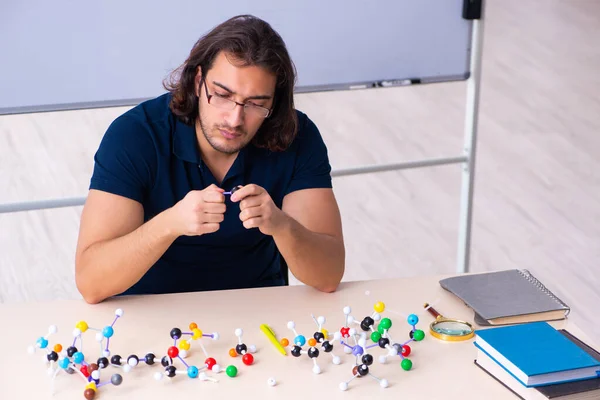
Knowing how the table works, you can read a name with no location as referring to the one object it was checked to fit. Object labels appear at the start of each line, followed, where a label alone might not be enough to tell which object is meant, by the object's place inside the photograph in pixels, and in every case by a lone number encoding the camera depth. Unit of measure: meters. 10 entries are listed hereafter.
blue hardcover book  2.39
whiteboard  3.26
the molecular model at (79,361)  2.42
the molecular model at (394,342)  2.50
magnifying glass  2.57
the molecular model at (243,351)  2.48
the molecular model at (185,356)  2.44
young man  2.69
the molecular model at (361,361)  2.44
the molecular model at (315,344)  2.49
